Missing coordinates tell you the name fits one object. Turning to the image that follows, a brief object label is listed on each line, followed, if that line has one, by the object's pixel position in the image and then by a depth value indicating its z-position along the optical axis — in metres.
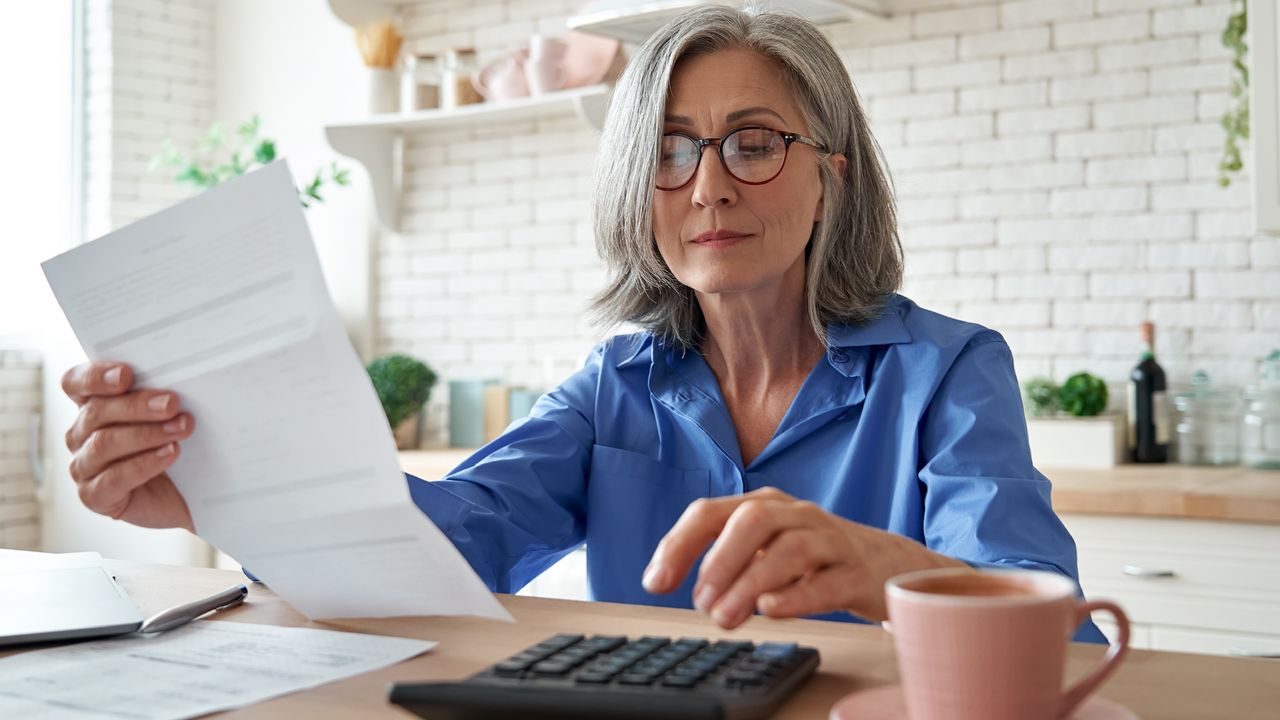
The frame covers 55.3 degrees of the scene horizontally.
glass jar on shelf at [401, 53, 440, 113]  4.11
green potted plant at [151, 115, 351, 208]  3.93
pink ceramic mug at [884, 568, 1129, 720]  0.67
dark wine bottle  3.10
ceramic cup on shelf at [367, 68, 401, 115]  4.25
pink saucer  0.76
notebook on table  1.09
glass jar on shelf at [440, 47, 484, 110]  4.04
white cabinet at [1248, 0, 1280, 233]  2.78
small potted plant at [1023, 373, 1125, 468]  3.05
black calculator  0.75
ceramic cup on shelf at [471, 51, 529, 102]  3.90
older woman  1.53
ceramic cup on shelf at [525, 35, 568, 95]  3.79
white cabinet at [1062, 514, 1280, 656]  2.50
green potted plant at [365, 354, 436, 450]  3.96
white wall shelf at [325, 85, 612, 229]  3.66
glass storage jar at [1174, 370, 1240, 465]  3.07
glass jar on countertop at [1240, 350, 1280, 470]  3.00
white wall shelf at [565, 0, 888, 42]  3.24
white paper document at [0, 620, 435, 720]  0.87
